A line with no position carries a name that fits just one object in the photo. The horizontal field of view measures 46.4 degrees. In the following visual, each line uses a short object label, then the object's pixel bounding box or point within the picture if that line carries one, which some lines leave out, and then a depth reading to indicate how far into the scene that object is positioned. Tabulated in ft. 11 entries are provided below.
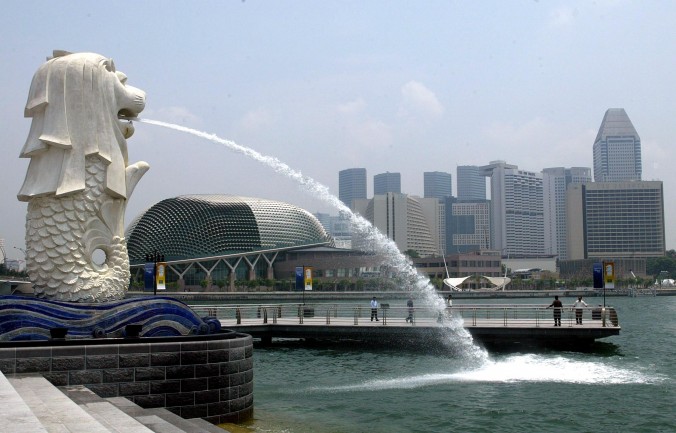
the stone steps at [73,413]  27.22
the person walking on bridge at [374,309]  104.36
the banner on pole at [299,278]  132.05
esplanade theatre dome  388.16
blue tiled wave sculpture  48.65
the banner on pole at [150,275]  111.04
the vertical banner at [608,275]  106.52
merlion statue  54.29
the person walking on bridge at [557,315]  93.91
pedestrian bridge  91.40
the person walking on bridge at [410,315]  101.45
